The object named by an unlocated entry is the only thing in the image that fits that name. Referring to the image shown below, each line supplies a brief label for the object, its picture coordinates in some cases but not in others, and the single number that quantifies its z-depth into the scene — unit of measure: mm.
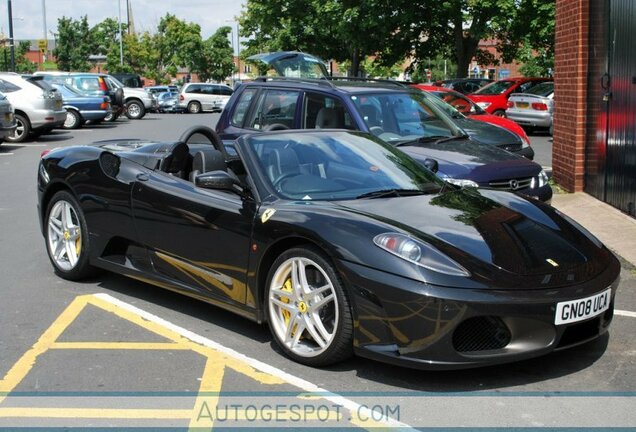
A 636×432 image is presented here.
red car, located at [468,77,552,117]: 22484
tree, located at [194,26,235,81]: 78688
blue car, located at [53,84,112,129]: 25844
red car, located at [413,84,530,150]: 15641
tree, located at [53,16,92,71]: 72000
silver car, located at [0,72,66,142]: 20422
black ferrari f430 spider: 3953
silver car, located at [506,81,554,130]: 20594
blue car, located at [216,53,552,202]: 8195
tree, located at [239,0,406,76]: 33969
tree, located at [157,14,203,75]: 76875
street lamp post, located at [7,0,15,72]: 38031
